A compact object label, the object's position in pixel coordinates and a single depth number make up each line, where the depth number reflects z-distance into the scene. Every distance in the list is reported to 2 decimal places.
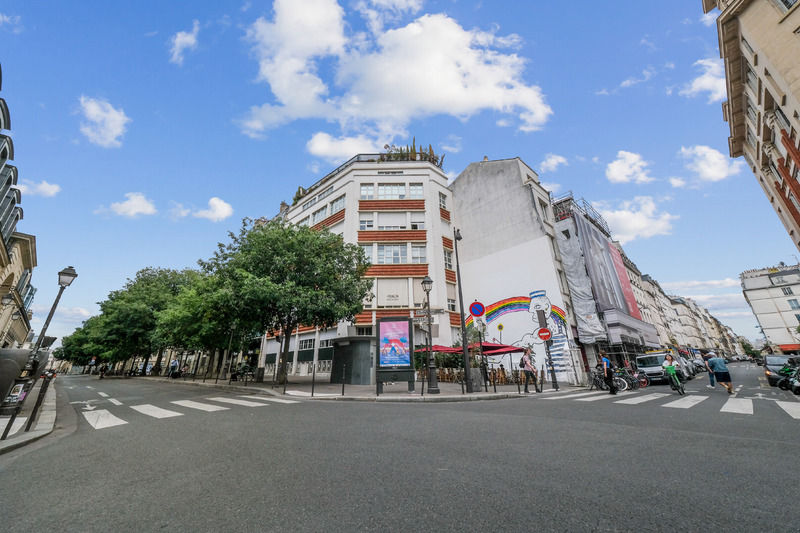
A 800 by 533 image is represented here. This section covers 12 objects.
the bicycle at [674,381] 11.52
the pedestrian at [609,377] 12.18
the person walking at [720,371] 11.22
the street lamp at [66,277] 8.77
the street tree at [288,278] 16.38
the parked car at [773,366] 15.27
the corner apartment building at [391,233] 25.19
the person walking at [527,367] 13.75
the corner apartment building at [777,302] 60.47
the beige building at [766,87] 12.65
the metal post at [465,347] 12.46
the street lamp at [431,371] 12.26
